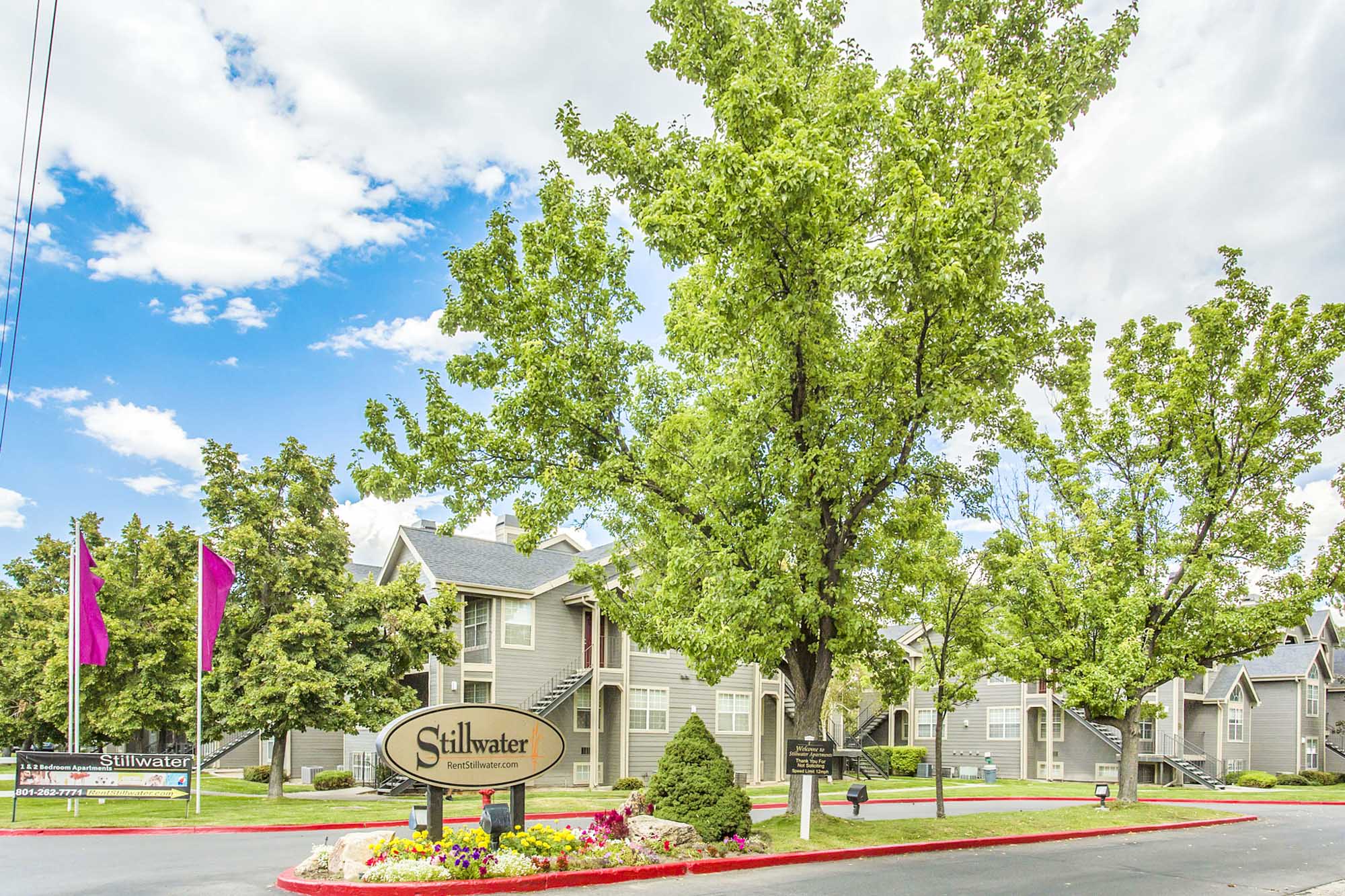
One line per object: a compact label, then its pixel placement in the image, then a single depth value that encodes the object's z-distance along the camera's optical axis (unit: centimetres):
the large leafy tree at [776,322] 1377
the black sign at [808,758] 1570
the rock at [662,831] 1351
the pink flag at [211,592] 2167
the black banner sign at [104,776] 1973
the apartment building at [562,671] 3250
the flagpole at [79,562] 2158
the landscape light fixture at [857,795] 1962
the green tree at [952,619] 1991
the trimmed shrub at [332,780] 3272
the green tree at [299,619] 2364
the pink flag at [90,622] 2184
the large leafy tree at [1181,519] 2242
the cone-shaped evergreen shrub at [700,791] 1433
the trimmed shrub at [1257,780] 4234
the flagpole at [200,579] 2132
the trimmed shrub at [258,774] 3519
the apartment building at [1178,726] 4278
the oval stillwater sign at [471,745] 1202
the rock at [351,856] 1125
